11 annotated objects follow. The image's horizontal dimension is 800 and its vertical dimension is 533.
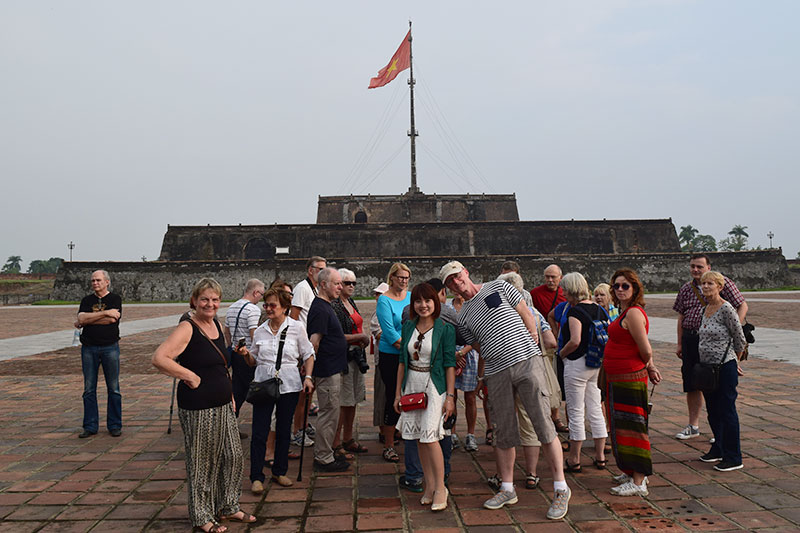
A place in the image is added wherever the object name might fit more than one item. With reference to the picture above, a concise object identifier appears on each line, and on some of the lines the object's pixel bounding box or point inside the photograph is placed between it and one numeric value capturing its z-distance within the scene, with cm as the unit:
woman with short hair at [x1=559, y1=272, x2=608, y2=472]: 373
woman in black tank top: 285
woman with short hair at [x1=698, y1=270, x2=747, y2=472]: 366
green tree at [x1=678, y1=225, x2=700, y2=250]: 7244
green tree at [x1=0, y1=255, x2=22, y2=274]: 8750
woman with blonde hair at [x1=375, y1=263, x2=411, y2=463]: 396
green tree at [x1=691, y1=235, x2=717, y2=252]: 7127
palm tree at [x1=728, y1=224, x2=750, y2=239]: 7201
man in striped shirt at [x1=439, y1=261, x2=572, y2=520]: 310
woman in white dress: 311
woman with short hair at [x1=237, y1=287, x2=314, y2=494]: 350
